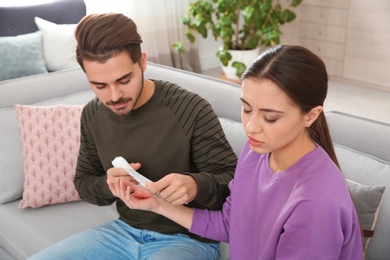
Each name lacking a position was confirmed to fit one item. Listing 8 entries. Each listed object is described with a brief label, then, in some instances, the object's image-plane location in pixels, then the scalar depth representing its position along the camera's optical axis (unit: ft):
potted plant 14.20
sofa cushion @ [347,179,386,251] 4.68
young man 4.64
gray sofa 5.29
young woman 3.51
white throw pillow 10.53
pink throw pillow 6.79
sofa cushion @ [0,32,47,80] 9.95
